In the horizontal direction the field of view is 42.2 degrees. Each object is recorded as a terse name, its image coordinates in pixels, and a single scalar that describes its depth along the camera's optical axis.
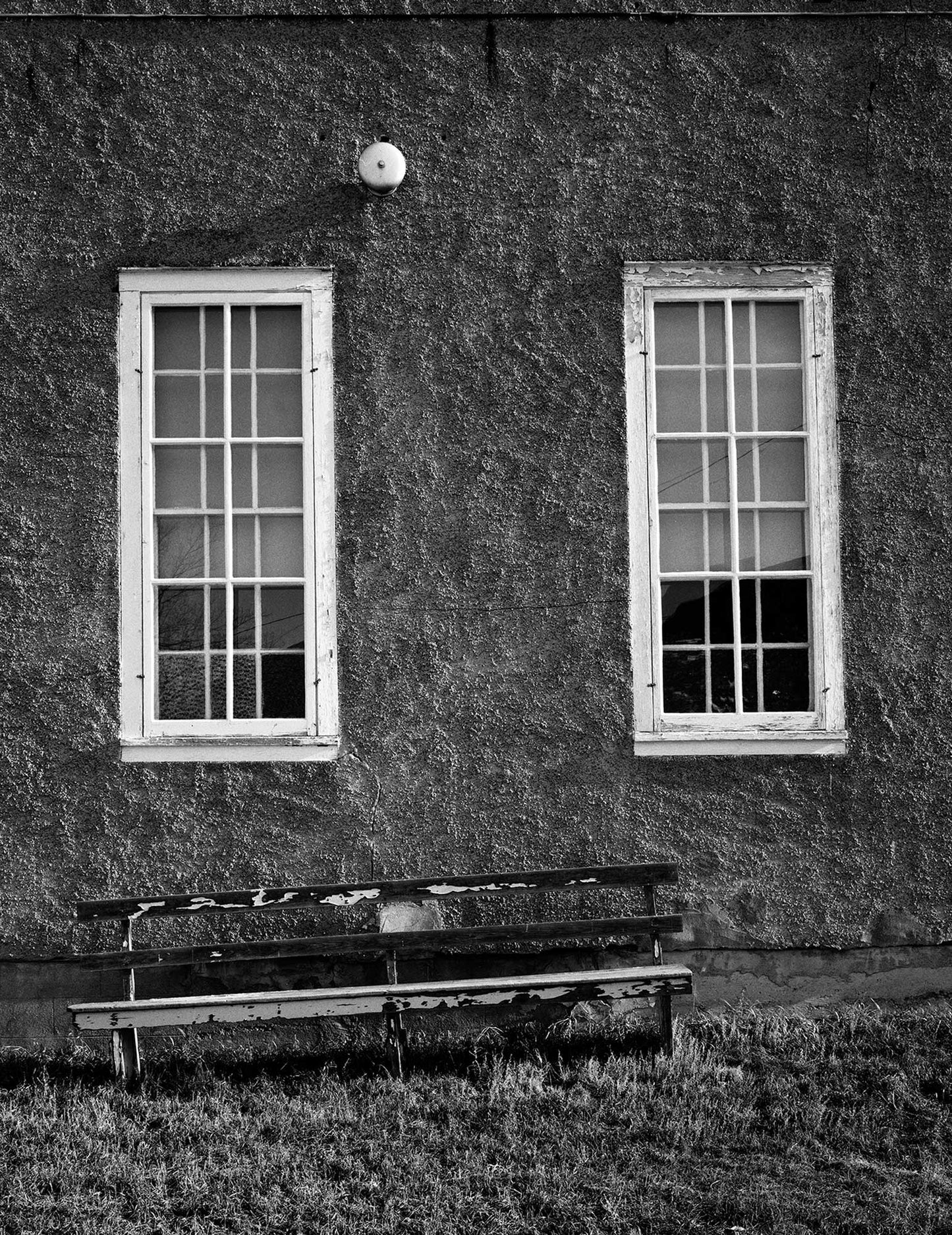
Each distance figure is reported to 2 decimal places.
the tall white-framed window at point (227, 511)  5.80
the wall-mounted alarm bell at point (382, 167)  5.76
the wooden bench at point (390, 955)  5.10
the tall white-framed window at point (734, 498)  5.90
